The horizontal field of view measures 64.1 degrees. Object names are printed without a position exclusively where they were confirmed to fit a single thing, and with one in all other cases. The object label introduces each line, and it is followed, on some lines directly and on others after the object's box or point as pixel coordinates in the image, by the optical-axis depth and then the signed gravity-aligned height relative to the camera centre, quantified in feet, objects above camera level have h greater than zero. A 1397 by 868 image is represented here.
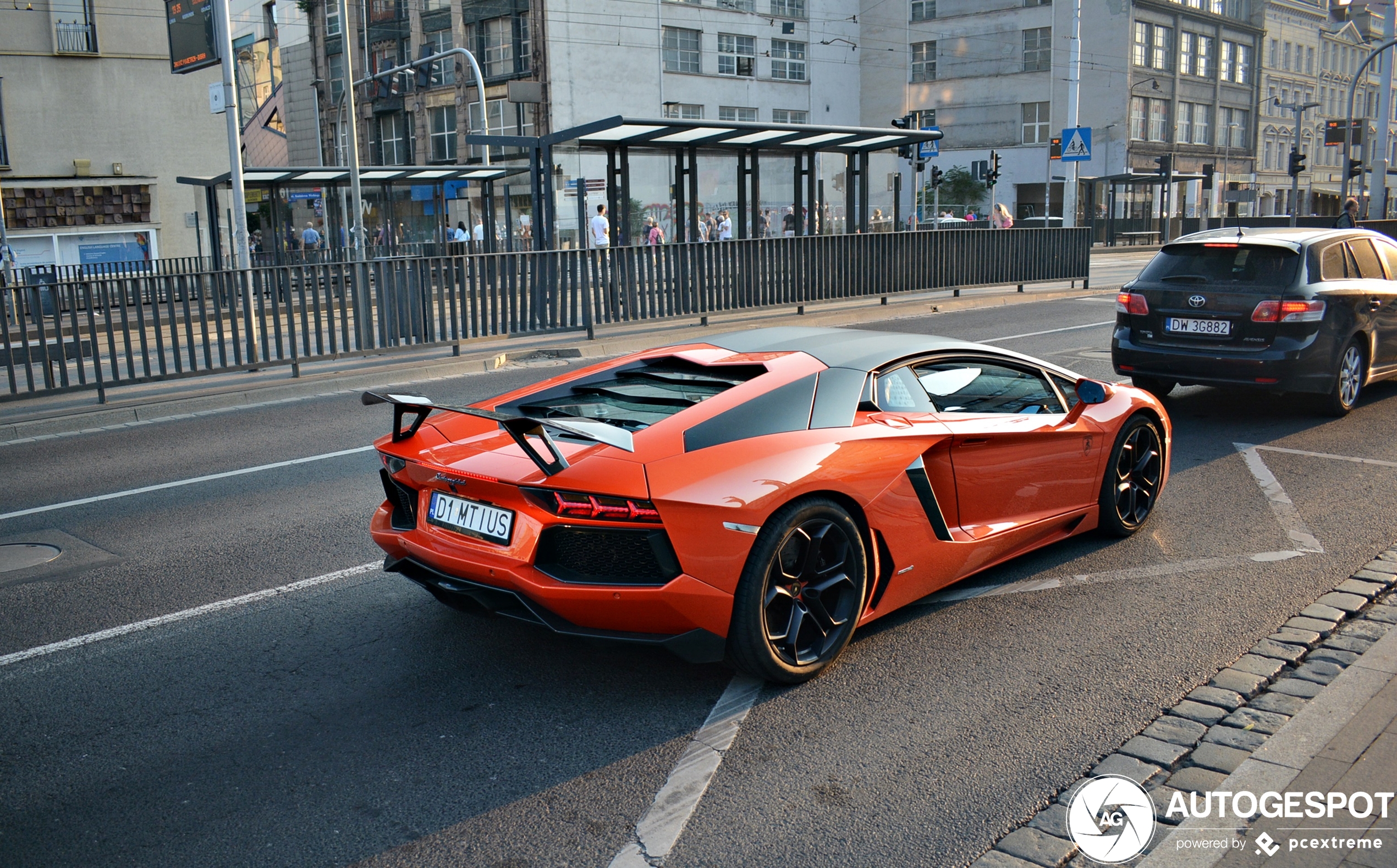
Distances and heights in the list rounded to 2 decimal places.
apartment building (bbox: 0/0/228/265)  94.63 +11.34
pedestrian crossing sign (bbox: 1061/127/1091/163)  94.32 +7.67
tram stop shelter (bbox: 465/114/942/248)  55.93 +5.54
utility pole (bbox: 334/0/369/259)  81.15 +4.90
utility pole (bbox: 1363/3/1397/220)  116.98 +8.24
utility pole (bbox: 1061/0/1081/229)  114.32 +15.29
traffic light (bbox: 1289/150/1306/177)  140.56 +8.42
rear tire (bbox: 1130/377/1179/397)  34.65 -4.65
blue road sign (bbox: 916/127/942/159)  99.64 +8.03
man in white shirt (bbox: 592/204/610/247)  77.00 +1.30
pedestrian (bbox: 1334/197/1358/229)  90.53 +1.02
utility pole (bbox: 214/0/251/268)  51.24 +6.94
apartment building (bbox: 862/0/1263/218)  204.23 +29.48
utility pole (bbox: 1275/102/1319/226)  139.74 +8.08
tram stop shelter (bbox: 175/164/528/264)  76.89 +5.68
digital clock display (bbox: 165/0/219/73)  53.16 +10.92
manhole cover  20.07 -5.28
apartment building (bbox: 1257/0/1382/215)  248.52 +33.72
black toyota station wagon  29.81 -2.25
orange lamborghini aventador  12.89 -3.03
